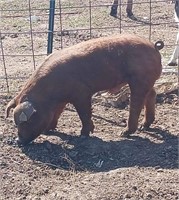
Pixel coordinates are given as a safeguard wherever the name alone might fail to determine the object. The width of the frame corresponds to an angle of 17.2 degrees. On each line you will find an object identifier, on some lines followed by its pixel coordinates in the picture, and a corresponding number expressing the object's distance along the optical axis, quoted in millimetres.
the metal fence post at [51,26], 7195
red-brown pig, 5656
